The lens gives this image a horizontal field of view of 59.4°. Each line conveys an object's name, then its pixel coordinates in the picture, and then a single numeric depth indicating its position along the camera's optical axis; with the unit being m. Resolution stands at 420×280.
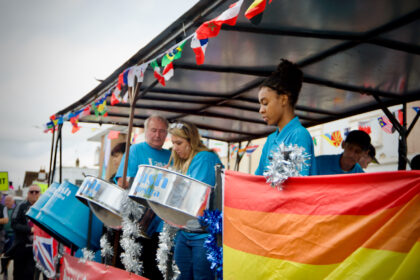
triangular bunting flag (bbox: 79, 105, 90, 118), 3.80
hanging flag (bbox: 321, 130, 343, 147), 5.54
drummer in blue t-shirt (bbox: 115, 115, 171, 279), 2.68
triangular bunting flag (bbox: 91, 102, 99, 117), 3.61
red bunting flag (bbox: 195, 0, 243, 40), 1.62
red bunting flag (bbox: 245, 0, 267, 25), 1.45
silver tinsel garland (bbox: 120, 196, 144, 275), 2.32
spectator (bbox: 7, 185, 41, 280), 4.96
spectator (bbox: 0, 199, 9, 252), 5.83
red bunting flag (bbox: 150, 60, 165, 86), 2.42
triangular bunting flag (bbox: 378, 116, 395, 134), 4.34
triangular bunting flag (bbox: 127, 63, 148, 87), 2.55
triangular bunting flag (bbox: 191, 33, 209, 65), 1.87
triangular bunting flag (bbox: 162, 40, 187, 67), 2.05
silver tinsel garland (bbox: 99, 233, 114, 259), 2.67
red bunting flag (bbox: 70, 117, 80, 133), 4.22
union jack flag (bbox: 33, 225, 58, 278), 3.74
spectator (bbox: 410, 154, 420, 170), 2.94
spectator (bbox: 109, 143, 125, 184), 5.02
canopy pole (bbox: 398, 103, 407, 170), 3.46
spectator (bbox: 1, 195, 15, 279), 6.81
